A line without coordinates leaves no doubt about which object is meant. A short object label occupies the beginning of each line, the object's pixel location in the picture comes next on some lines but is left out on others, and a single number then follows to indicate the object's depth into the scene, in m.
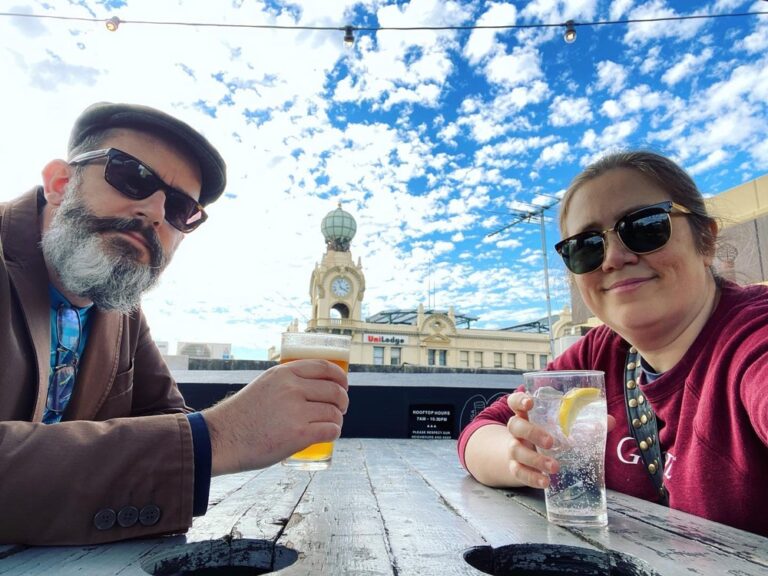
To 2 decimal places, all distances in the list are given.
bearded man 0.82
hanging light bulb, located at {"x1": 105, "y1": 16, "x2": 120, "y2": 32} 4.96
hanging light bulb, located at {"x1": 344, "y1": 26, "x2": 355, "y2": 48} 5.31
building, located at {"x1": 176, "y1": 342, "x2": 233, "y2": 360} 37.75
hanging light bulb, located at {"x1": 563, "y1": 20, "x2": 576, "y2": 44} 5.07
